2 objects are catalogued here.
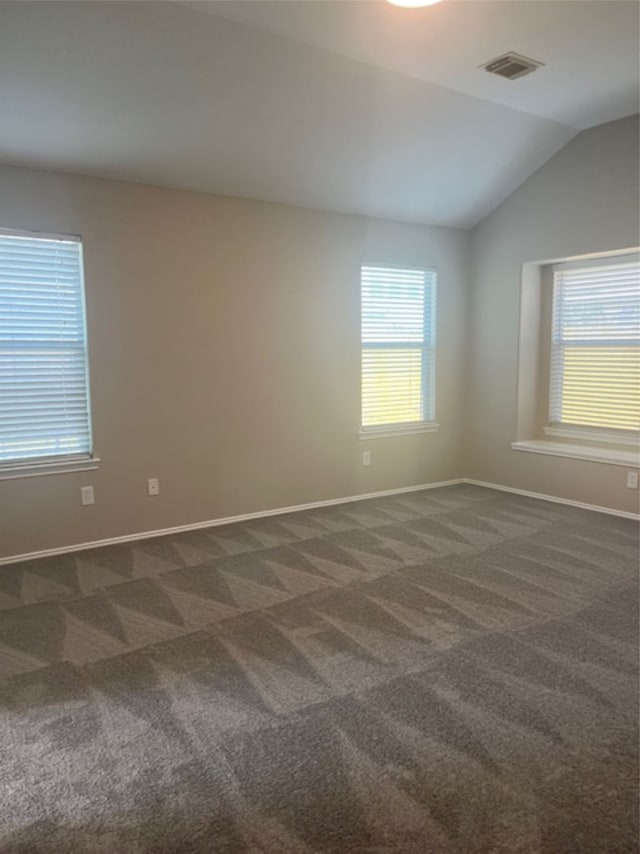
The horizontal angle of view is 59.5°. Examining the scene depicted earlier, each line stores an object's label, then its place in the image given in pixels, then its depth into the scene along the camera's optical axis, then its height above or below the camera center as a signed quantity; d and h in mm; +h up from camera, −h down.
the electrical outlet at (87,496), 3738 -869
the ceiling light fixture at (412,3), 2381 +1547
